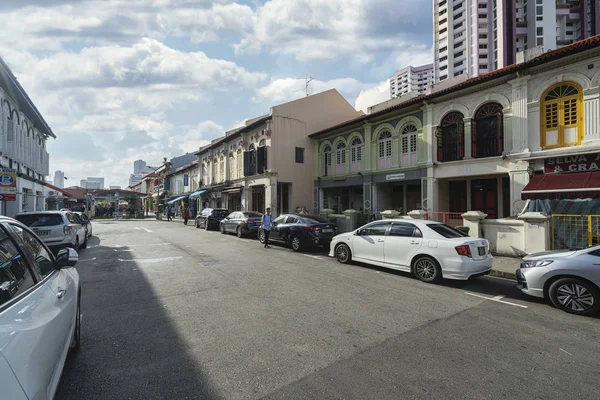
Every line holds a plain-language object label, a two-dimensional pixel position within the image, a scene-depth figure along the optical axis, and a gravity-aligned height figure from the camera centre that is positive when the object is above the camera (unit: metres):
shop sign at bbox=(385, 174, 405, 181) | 17.19 +1.68
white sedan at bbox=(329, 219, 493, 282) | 6.97 -1.08
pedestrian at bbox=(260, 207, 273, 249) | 12.88 -0.79
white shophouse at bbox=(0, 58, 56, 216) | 14.30 +3.54
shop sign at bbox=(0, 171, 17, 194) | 10.14 +0.79
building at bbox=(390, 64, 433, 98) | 117.80 +50.30
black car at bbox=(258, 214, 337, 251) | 11.96 -1.01
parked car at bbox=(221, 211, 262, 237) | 16.58 -0.94
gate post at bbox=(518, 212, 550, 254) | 9.77 -0.81
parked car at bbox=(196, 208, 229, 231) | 22.03 -0.81
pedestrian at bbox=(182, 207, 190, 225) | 28.48 -0.87
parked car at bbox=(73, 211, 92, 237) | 14.26 -0.59
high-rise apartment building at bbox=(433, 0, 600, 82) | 60.78 +38.90
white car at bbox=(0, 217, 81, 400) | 1.64 -0.76
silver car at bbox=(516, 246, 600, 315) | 5.15 -1.29
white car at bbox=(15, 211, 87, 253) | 10.12 -0.70
